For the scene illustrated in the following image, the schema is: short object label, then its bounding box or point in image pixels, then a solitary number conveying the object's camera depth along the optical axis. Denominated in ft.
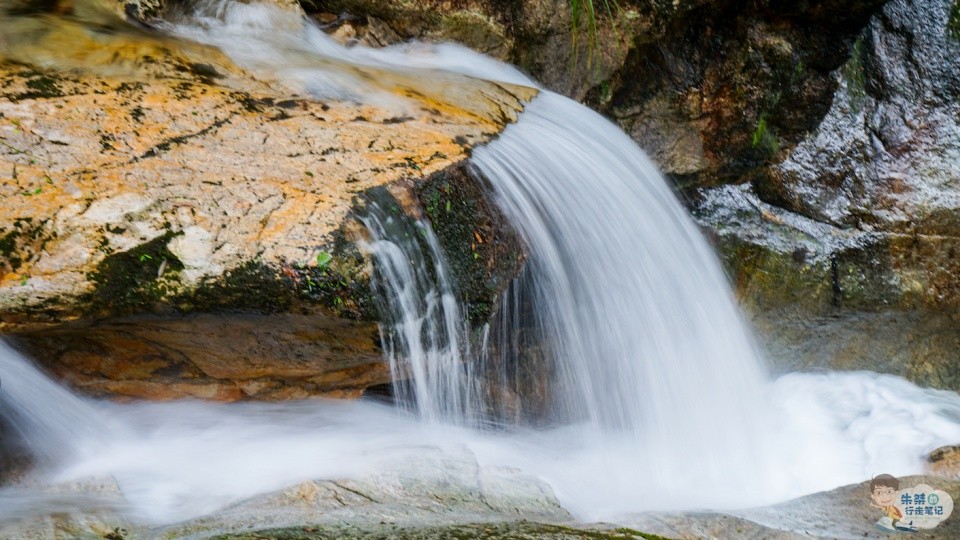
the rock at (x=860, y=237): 16.80
